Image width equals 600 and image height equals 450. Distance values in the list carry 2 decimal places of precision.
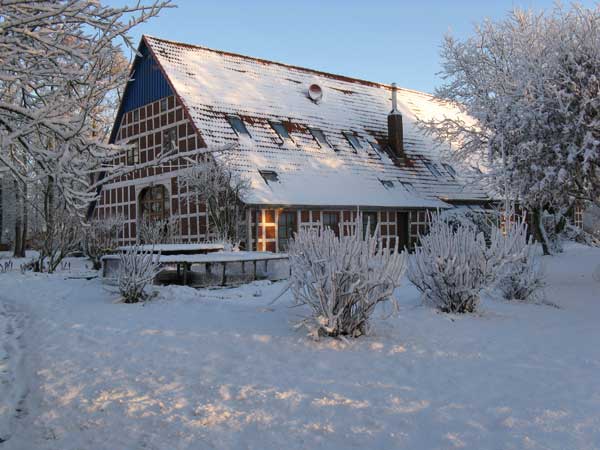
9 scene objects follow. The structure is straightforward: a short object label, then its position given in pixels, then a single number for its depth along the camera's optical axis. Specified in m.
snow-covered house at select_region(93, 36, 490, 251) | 19.27
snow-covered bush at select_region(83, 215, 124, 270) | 18.45
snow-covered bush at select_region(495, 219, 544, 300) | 9.66
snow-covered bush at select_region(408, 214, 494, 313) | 8.56
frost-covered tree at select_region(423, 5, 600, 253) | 11.45
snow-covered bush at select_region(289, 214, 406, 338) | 6.77
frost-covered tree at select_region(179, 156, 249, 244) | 17.05
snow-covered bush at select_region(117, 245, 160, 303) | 9.88
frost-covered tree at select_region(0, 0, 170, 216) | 3.98
